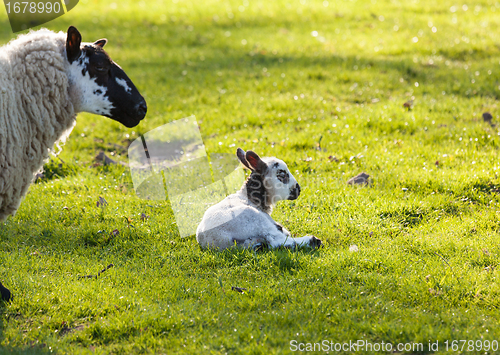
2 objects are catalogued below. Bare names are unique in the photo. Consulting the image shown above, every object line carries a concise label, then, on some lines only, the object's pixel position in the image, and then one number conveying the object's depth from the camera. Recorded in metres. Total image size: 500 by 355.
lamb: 10.59
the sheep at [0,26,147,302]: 9.28
